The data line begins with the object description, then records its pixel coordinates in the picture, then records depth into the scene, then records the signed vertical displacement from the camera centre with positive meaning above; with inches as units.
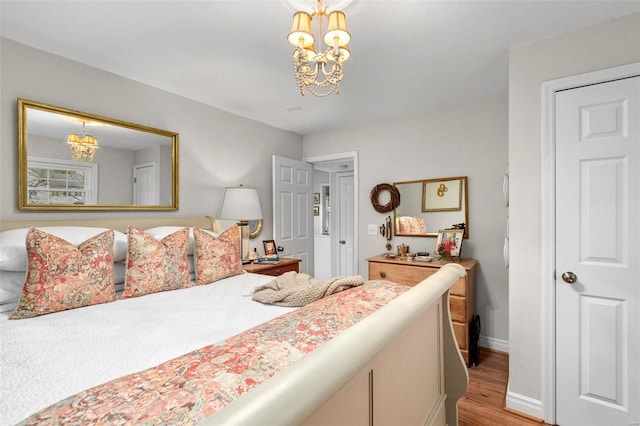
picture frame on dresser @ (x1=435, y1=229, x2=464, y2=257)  118.7 -12.1
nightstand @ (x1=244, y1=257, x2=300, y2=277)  114.7 -21.4
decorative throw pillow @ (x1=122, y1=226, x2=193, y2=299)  73.3 -13.1
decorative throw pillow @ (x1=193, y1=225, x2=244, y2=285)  87.3 -13.1
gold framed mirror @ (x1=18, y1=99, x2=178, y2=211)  78.8 +14.6
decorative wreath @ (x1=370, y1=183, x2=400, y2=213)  138.4 +6.3
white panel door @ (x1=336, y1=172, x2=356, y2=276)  203.6 -7.6
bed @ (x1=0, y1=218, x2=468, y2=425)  22.5 -19.5
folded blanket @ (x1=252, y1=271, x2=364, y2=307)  61.3 -16.7
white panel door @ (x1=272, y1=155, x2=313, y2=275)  146.6 +1.4
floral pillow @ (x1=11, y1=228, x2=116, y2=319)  58.7 -12.8
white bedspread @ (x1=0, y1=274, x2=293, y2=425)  35.9 -19.8
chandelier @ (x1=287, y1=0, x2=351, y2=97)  55.7 +31.2
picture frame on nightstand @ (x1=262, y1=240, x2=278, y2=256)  135.6 -15.5
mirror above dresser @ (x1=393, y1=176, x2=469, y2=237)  124.7 +2.0
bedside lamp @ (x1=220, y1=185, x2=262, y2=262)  118.1 +2.7
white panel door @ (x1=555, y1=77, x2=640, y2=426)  67.6 -9.9
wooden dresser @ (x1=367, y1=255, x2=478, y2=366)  105.0 -25.3
